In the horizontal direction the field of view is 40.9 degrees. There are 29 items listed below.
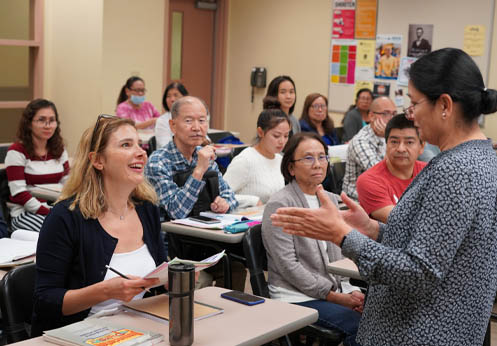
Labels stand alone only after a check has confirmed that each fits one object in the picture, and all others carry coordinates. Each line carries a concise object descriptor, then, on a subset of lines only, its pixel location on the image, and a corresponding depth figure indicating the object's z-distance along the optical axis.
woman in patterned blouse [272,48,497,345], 1.61
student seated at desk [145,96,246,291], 3.72
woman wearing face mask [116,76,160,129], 7.41
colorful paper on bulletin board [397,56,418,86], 7.82
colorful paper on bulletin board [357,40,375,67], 8.15
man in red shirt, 3.53
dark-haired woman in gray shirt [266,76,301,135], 6.55
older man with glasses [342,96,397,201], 4.91
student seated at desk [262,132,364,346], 2.86
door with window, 9.02
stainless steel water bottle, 1.79
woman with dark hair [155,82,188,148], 6.25
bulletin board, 7.21
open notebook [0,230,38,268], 2.71
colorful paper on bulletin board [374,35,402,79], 7.91
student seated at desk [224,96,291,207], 4.34
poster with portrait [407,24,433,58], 7.60
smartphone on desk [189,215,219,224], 3.58
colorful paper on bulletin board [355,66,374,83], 8.18
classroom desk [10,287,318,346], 1.88
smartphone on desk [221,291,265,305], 2.21
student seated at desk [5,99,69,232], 4.58
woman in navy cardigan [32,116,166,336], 2.18
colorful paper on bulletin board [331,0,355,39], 8.30
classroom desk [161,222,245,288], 3.36
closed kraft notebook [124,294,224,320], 2.06
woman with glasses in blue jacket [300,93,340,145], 6.62
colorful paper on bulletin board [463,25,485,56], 7.20
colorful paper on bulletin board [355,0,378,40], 8.09
